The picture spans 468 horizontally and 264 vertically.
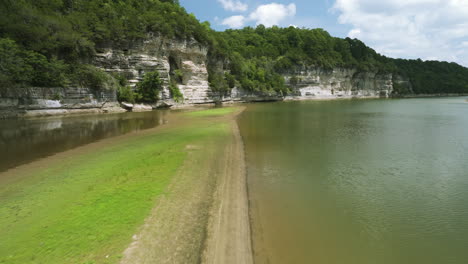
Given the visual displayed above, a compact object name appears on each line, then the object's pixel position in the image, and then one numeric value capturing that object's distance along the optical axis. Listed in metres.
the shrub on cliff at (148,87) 40.78
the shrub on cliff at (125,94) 38.59
